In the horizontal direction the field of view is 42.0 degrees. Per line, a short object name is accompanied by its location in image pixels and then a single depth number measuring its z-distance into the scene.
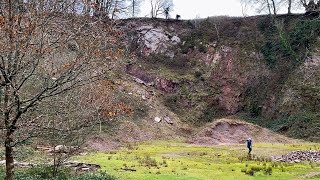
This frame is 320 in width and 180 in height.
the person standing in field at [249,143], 34.68
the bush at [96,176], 19.12
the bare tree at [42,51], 9.51
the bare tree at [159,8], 78.38
